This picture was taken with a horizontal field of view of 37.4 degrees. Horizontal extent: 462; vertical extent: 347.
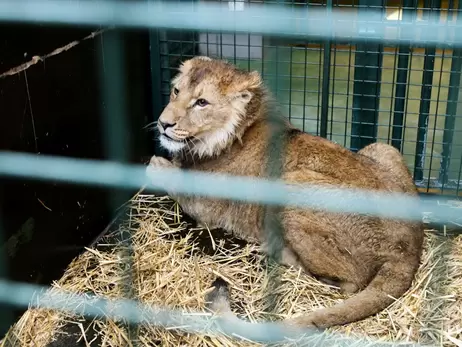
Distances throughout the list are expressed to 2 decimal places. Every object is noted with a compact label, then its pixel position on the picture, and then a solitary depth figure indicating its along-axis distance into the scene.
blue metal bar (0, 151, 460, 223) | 2.47
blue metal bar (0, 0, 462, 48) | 1.46
